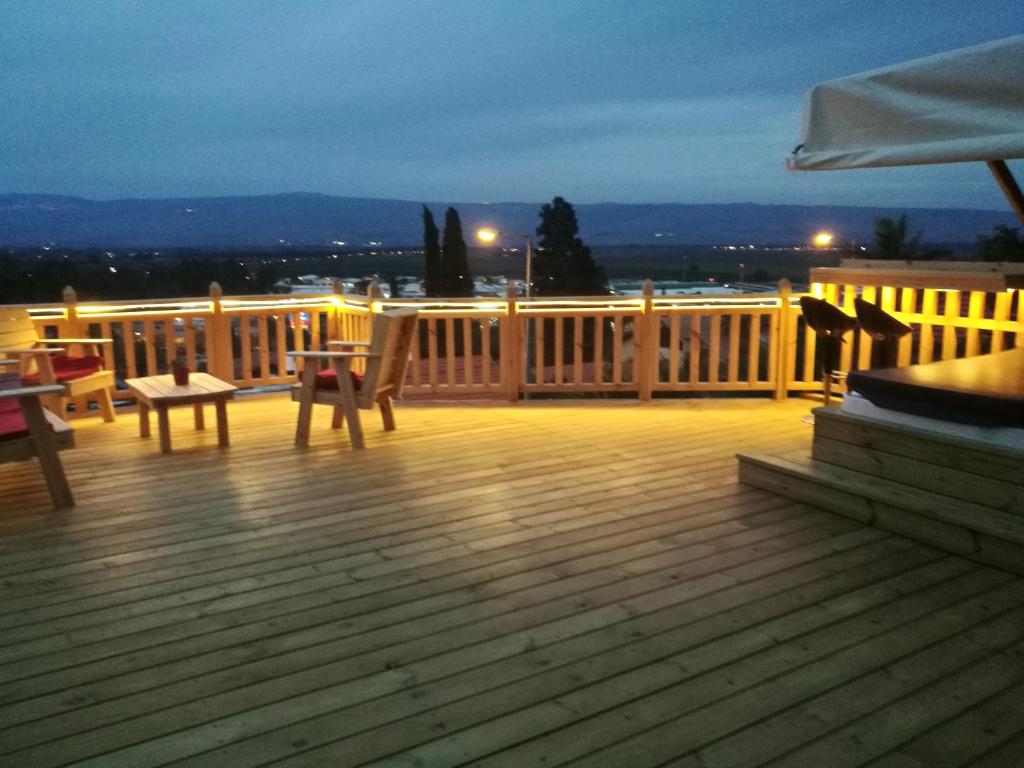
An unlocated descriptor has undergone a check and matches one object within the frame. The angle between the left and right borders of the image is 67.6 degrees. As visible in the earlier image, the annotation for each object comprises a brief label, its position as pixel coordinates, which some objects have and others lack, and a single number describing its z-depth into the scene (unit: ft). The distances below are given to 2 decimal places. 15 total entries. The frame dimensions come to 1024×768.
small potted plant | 17.07
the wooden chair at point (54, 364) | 17.35
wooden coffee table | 16.10
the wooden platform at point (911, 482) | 10.35
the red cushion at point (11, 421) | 12.47
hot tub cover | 10.94
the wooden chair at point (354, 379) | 16.76
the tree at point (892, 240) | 50.37
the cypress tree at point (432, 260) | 67.46
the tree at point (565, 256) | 75.87
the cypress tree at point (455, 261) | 70.18
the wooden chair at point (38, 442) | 12.35
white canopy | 8.79
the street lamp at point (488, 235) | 28.50
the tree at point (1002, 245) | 37.73
